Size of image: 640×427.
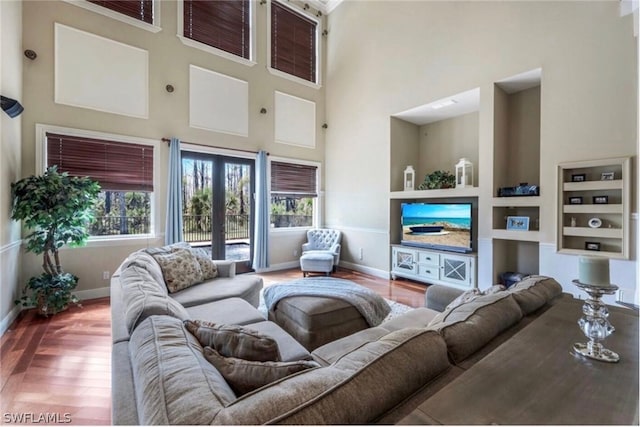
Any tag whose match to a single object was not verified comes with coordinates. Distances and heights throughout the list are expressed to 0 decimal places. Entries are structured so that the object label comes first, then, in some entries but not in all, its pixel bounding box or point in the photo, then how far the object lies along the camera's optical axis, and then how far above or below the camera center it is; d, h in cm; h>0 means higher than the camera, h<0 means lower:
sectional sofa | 72 -50
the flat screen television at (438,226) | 437 -22
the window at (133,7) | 411 +314
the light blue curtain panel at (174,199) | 449 +22
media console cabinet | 424 -89
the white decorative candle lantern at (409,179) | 512 +63
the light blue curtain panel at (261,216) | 550 -7
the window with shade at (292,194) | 587 +41
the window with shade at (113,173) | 381 +58
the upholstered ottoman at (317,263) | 516 -94
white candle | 103 -22
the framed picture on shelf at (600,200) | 313 +15
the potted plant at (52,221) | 314 -10
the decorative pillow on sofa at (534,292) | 152 -47
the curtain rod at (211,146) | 452 +119
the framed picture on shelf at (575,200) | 332 +15
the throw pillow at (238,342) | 110 -53
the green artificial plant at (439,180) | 465 +55
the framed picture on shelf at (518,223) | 381 -14
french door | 492 +15
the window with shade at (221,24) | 488 +350
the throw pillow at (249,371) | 95 -55
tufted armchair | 584 -60
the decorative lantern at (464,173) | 443 +64
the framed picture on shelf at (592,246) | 320 -39
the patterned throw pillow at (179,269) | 279 -59
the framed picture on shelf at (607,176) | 308 +41
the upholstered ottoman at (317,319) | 232 -94
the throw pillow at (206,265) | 319 -62
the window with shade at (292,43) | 586 +375
